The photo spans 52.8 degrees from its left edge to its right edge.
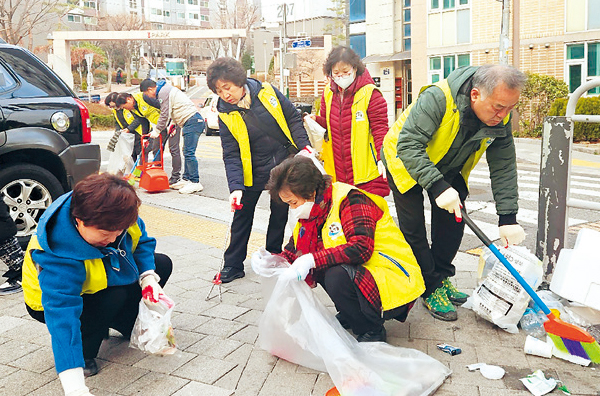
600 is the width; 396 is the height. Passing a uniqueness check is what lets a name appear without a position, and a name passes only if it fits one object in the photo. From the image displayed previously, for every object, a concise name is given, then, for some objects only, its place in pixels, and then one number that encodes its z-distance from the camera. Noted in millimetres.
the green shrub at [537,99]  16927
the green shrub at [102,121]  23594
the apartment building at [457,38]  17984
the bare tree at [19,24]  25766
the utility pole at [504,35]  15694
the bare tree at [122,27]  48469
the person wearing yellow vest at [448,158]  3105
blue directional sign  24741
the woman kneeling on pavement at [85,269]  2482
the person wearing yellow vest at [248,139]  4172
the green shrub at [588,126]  14859
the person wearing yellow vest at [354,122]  4352
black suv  5168
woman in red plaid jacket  3008
